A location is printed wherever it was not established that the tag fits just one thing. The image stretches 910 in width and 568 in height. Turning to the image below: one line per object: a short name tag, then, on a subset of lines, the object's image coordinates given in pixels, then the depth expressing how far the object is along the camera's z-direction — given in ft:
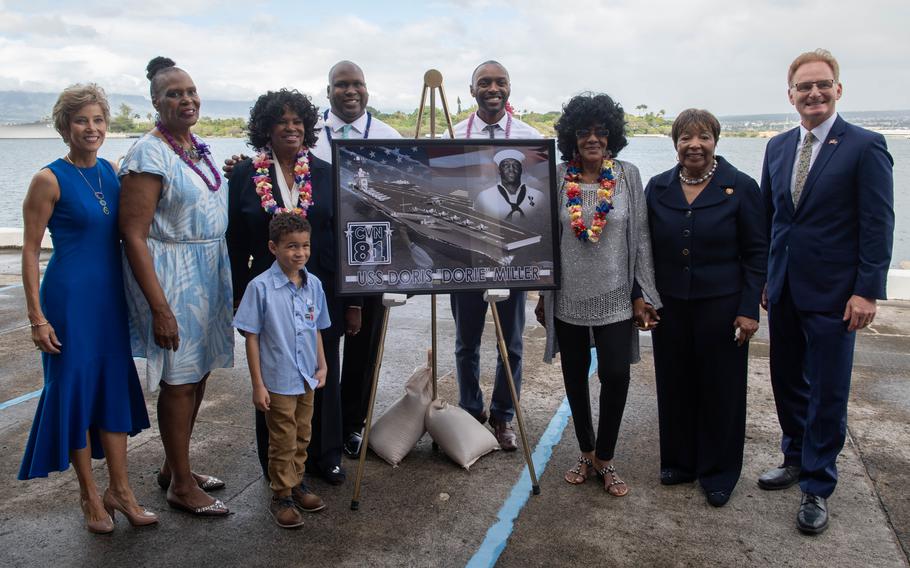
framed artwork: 11.78
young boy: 10.84
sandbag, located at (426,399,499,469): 13.32
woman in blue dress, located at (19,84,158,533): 10.29
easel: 11.88
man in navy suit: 10.89
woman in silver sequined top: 11.96
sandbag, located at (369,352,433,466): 13.57
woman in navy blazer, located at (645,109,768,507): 11.57
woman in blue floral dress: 10.58
